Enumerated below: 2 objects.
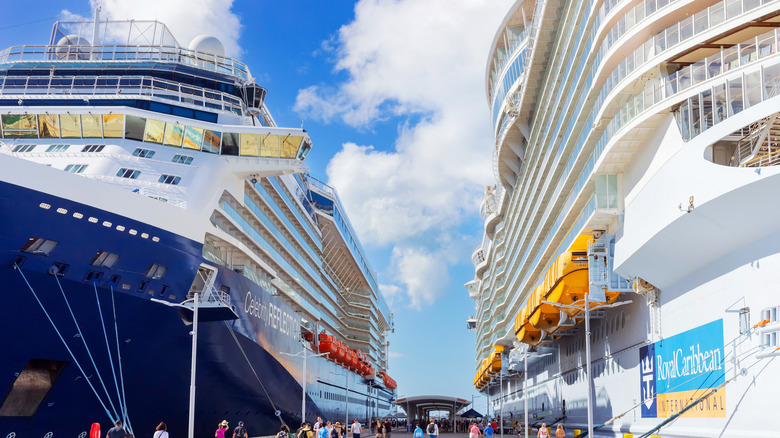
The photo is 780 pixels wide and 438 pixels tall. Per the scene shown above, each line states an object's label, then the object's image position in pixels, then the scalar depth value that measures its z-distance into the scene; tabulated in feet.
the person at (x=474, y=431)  108.58
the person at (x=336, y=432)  97.14
